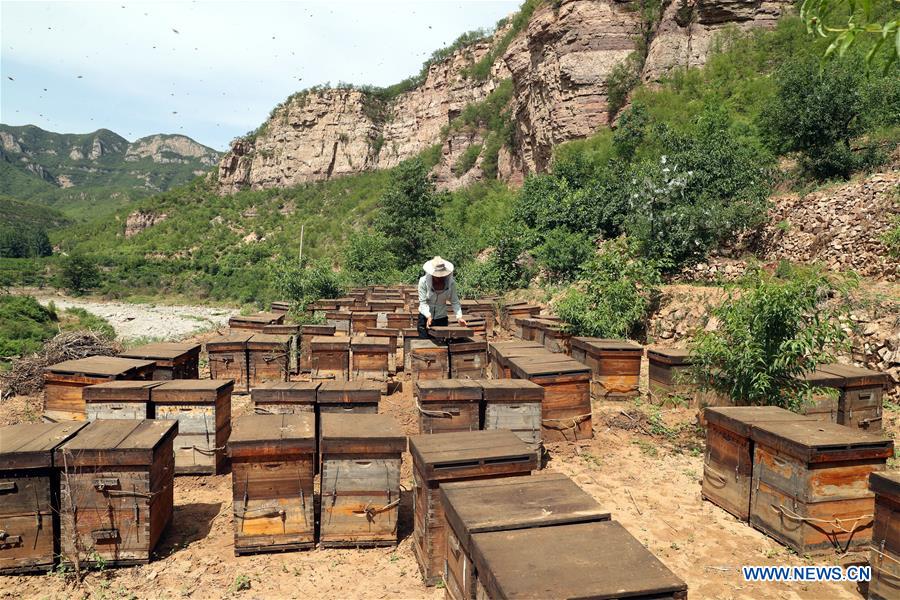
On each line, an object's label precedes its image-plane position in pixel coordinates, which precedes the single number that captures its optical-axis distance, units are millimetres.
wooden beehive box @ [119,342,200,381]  8107
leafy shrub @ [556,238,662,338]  11077
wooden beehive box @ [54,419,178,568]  4188
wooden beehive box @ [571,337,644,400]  8891
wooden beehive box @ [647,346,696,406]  8375
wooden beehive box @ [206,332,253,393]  9539
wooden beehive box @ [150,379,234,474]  5797
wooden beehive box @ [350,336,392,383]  10195
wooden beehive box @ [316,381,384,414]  5777
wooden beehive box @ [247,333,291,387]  9695
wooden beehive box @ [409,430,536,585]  4074
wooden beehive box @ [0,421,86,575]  4086
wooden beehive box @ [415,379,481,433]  5840
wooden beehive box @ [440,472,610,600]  3225
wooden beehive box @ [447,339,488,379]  9234
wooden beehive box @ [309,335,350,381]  10211
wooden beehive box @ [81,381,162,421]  5746
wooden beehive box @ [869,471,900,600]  3525
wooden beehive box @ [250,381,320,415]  5859
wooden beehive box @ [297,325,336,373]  11297
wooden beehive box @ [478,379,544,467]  6027
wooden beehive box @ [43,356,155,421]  6605
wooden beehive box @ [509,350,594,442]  6918
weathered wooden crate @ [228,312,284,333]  12164
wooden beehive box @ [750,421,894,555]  4262
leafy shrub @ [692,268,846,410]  6160
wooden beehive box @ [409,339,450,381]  9131
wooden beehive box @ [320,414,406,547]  4441
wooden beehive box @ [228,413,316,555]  4391
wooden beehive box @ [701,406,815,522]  4945
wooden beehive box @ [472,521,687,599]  2541
